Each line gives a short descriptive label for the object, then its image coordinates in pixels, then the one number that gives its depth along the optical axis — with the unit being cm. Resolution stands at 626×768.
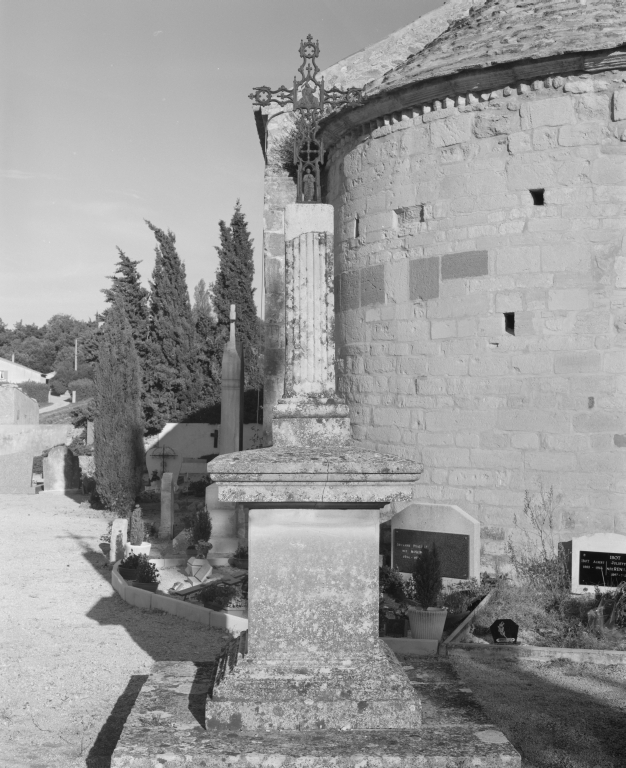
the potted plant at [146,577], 985
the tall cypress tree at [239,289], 2878
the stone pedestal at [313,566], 403
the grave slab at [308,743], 371
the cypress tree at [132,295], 2977
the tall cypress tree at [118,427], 1739
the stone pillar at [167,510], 1406
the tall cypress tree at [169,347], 2841
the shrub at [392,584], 884
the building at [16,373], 5694
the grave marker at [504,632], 738
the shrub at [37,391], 5253
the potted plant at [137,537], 1183
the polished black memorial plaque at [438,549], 935
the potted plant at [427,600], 756
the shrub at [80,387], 5083
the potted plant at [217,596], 898
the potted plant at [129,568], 1022
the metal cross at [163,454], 2112
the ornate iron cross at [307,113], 482
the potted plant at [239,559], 1142
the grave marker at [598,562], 866
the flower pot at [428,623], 755
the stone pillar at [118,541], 1176
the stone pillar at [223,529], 1205
